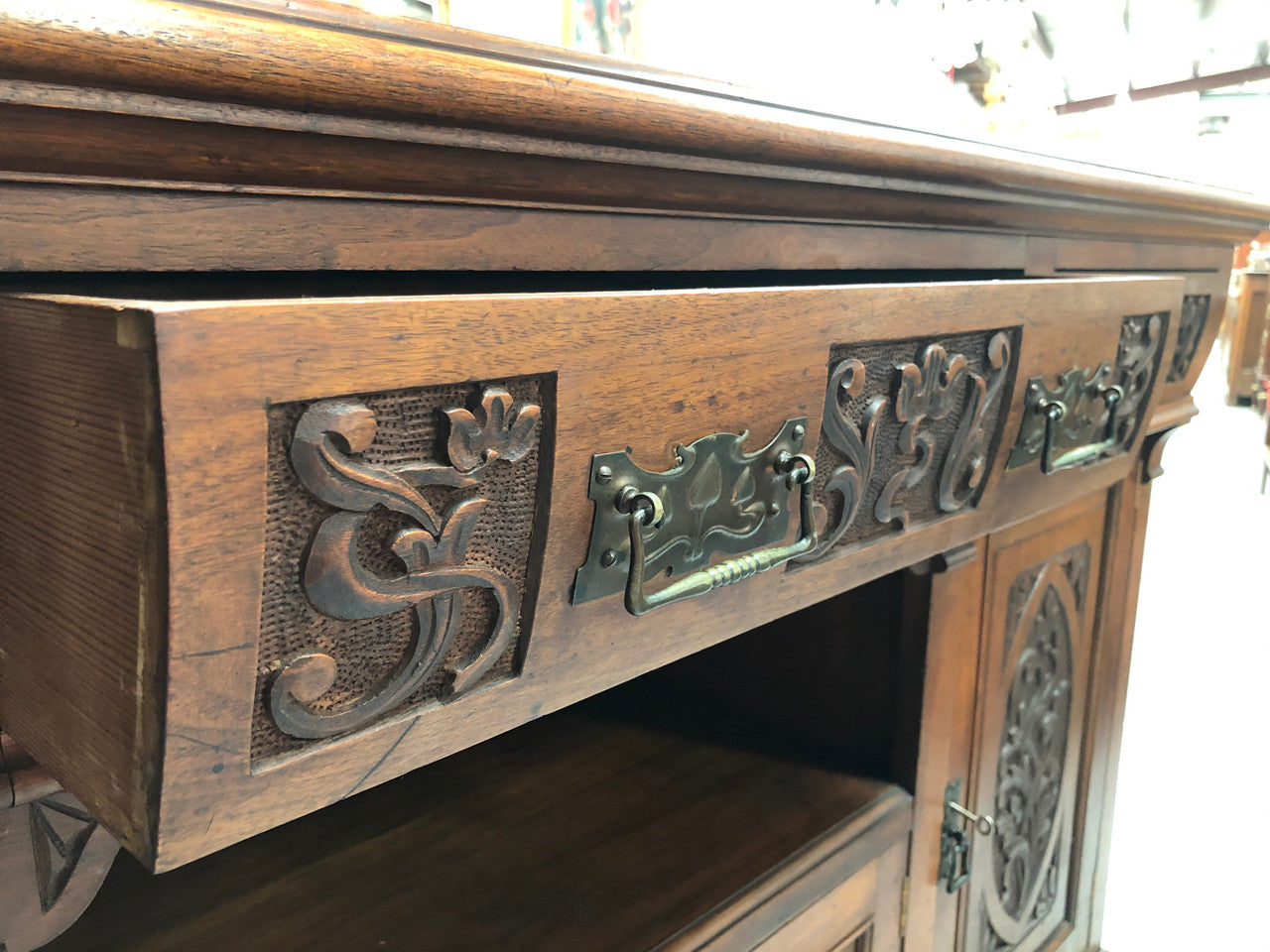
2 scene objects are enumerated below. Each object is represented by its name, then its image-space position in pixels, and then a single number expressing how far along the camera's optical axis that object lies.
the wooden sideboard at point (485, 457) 0.28
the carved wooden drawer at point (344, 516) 0.26
